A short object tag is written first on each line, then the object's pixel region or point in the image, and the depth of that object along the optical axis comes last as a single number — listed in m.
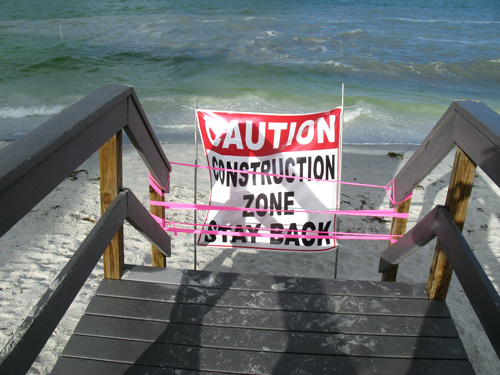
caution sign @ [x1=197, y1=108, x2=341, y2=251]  3.65
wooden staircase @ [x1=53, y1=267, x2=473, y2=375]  2.17
